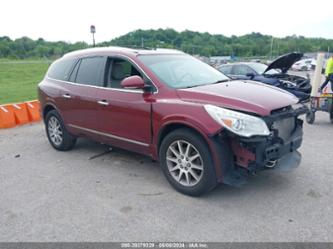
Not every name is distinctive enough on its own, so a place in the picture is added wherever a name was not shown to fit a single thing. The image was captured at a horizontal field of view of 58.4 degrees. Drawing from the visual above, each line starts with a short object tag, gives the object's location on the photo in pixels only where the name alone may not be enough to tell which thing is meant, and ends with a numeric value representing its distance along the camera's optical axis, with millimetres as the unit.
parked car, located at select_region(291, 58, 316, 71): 32781
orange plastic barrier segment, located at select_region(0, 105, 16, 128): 7832
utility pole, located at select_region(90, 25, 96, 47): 14805
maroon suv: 3254
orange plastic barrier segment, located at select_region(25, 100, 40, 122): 8484
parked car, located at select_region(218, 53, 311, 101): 8891
